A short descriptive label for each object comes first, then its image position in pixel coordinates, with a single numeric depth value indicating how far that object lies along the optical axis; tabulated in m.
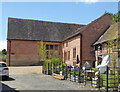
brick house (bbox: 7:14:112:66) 25.31
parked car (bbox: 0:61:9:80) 12.85
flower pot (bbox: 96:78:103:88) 9.87
